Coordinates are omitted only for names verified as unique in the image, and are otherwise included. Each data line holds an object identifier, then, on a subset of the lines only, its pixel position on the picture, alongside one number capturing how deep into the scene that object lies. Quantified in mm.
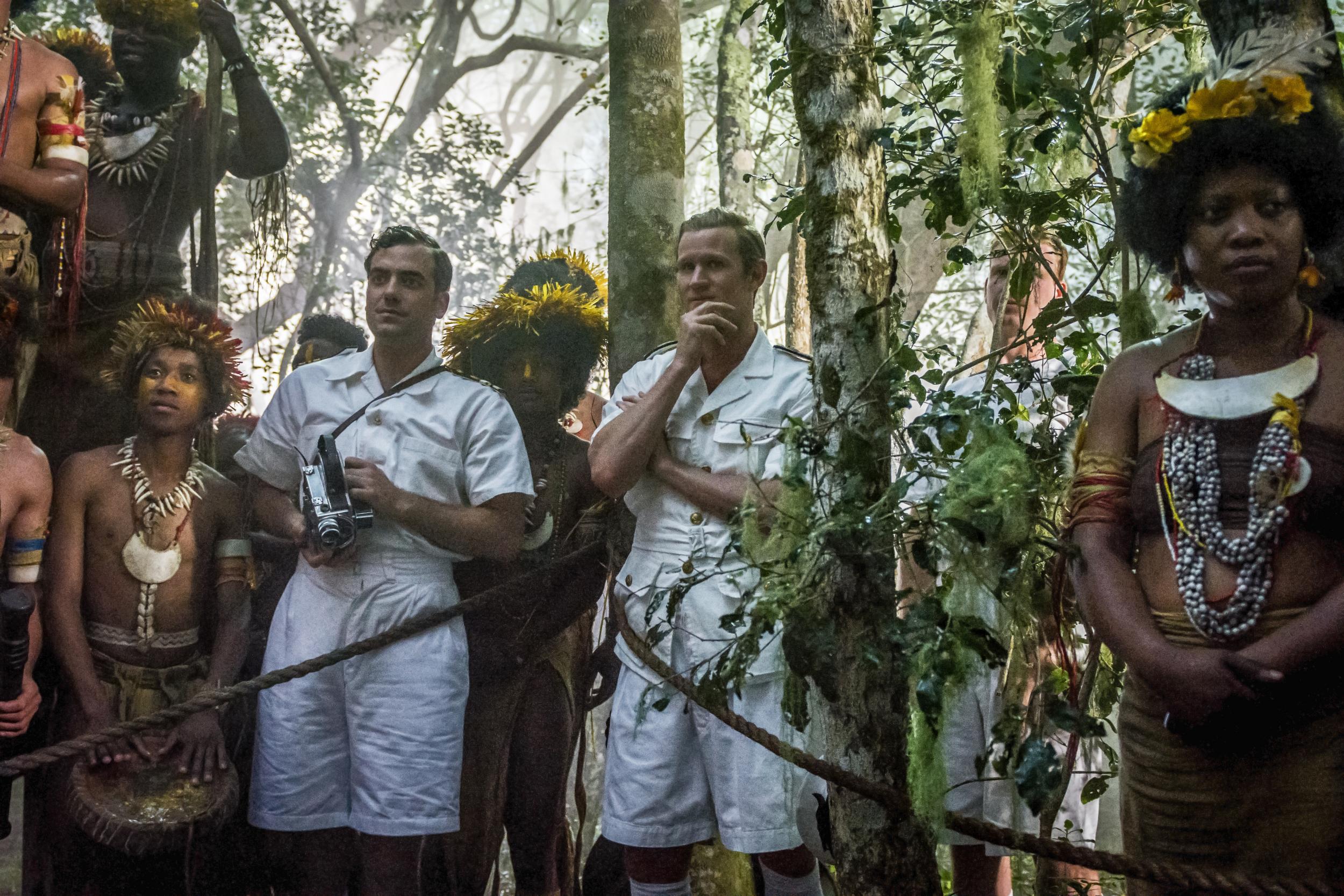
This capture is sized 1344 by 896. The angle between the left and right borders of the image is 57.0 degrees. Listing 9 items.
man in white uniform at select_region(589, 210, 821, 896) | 3299
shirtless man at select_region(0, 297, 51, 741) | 3666
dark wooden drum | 3516
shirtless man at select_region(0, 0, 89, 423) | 3752
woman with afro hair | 2297
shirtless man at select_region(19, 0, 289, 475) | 4312
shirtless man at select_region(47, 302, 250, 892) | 3736
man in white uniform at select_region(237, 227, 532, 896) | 3658
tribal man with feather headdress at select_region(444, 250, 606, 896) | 4227
